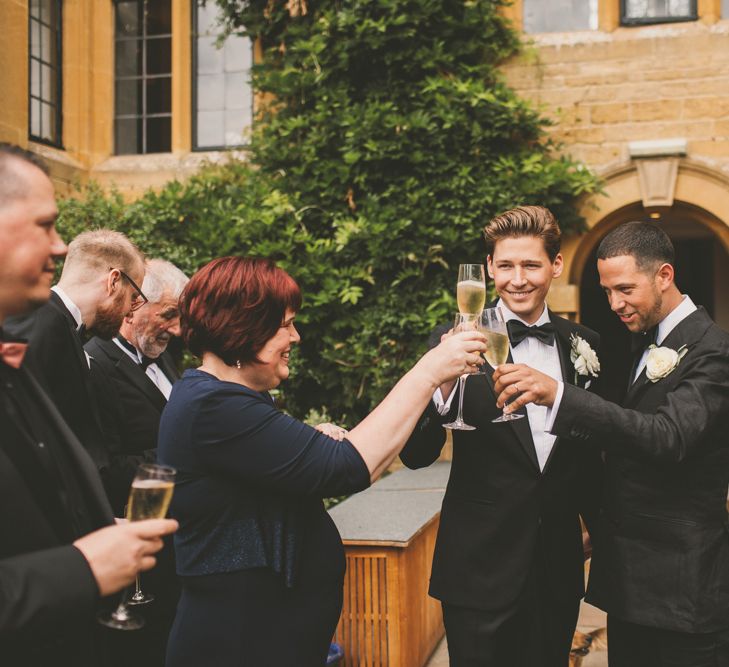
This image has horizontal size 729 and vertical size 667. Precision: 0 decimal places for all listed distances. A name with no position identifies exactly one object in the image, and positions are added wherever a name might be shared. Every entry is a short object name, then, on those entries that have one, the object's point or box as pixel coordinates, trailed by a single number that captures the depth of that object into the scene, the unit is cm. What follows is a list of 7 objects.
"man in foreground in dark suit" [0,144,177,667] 138
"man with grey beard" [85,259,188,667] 326
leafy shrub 726
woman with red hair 193
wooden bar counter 380
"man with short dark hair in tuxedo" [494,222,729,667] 238
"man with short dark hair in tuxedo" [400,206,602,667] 261
